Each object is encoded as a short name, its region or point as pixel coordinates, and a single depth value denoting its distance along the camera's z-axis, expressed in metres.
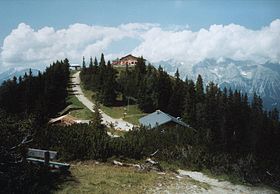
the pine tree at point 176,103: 91.69
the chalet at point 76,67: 185.12
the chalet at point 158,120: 66.00
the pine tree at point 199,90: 92.38
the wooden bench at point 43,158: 22.17
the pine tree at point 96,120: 55.85
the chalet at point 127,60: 166.12
